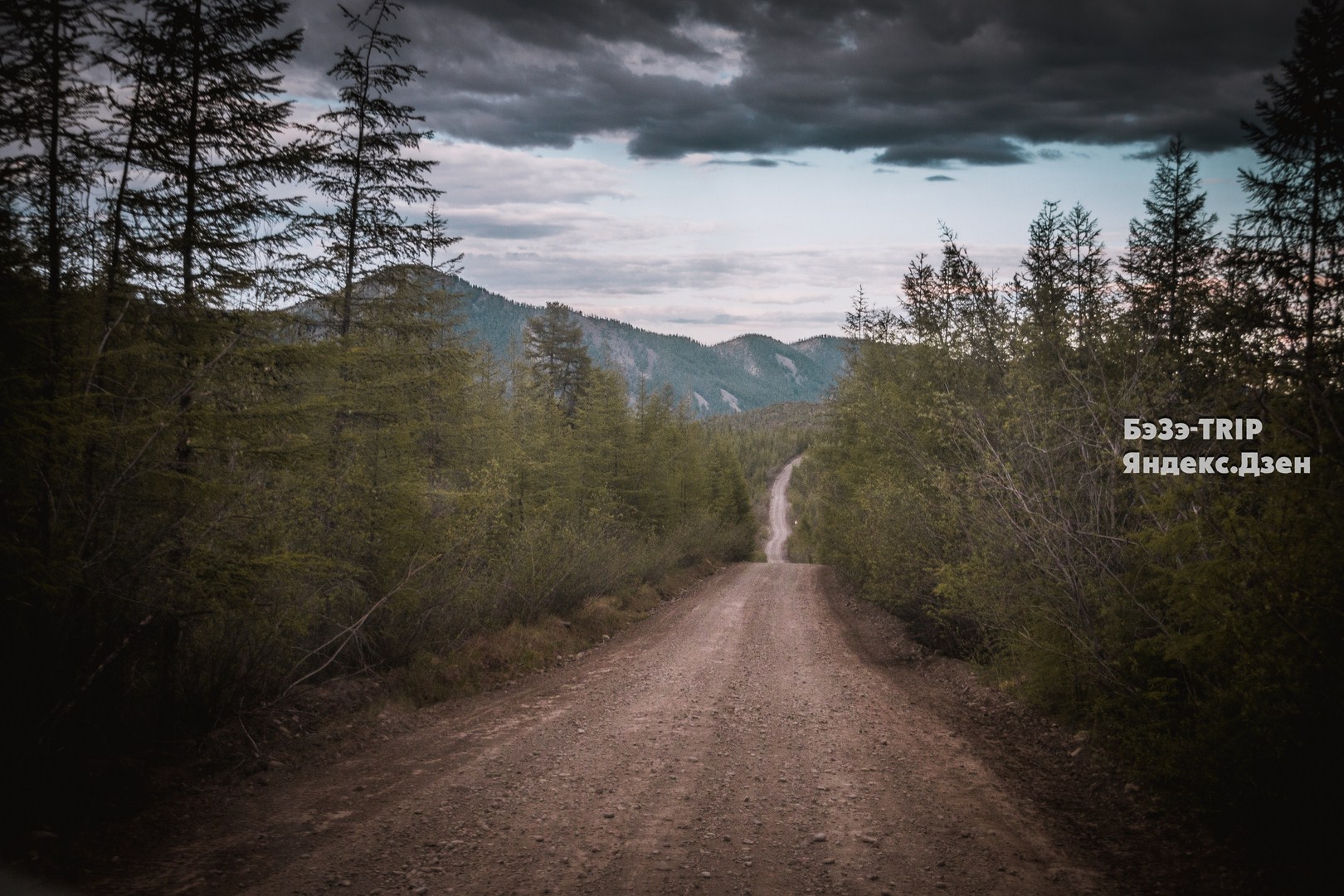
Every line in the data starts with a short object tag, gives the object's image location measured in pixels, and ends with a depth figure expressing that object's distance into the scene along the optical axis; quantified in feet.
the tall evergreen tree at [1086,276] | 47.19
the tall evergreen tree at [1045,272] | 50.93
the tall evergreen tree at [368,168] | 39.17
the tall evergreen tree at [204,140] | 22.43
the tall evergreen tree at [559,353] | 116.47
